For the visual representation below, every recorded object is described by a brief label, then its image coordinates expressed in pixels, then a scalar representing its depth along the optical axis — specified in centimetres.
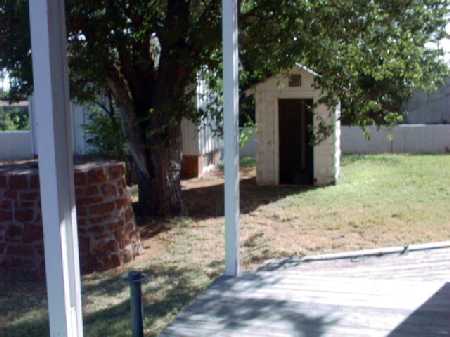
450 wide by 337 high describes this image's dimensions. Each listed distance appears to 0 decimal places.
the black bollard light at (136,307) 345
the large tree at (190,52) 673
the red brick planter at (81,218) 598
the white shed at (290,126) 1118
